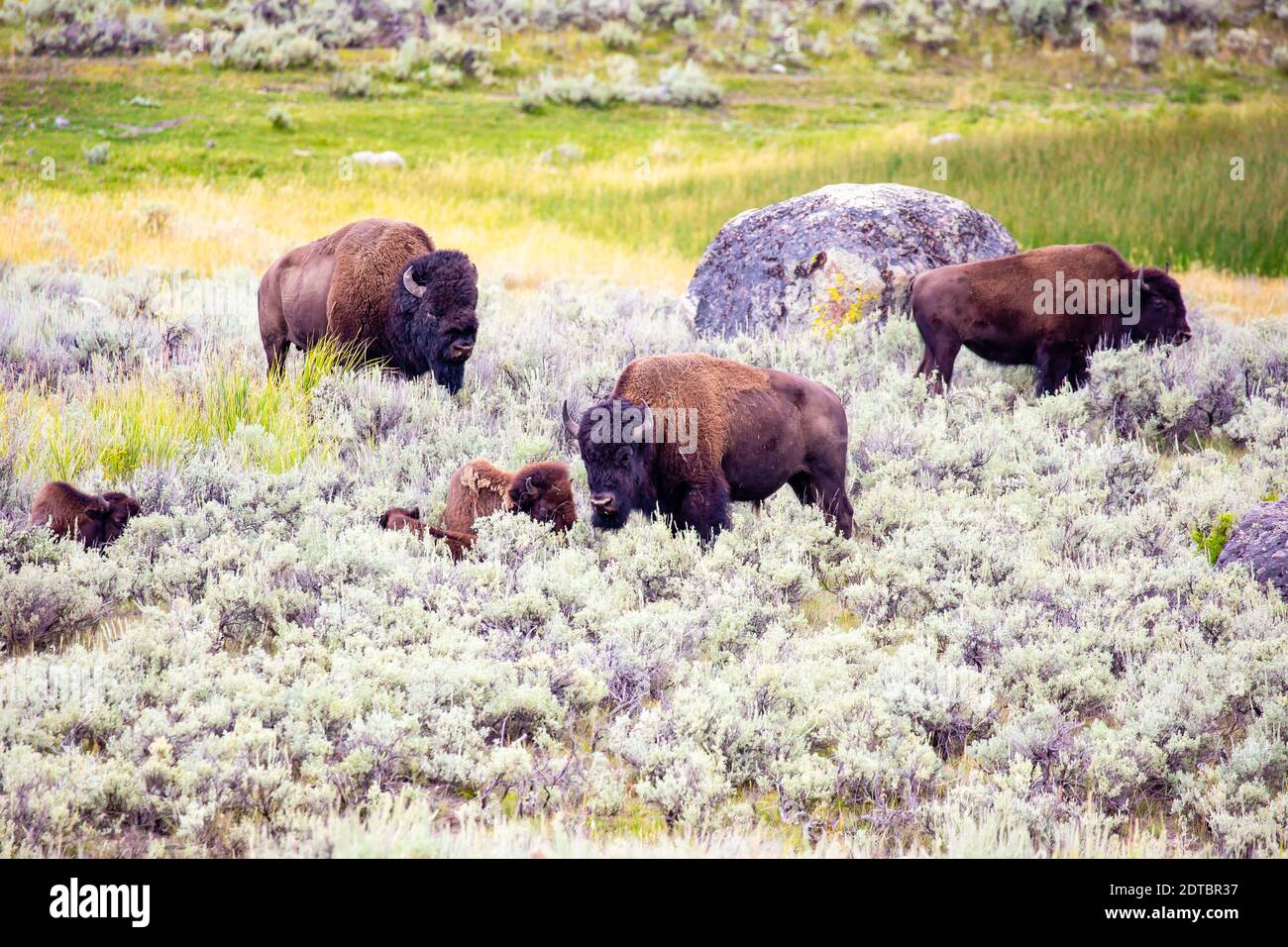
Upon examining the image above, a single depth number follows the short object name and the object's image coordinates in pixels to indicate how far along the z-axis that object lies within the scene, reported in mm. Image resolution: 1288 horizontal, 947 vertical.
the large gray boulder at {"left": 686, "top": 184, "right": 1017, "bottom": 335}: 22344
